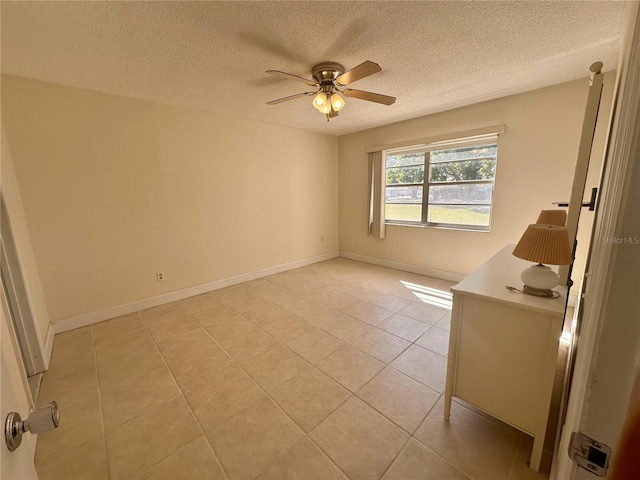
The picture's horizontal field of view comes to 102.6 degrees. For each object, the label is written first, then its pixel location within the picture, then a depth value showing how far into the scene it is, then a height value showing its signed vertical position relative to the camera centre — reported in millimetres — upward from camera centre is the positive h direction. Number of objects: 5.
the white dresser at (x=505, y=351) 1170 -799
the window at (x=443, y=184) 3371 +91
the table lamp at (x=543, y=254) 1111 -290
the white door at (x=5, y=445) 486 -517
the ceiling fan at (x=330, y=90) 2082 +857
